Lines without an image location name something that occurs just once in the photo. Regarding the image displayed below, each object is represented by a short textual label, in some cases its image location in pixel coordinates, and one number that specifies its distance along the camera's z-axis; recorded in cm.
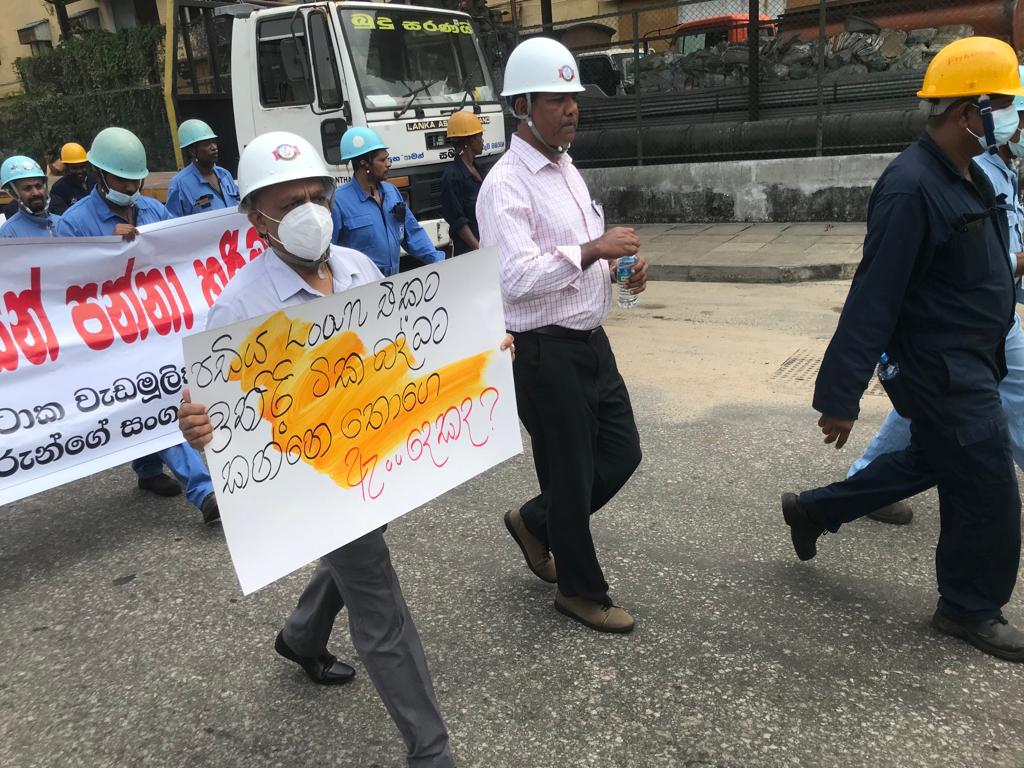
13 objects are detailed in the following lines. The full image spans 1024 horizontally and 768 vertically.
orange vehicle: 1323
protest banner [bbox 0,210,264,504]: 406
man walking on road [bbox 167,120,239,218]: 669
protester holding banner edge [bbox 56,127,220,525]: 473
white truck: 786
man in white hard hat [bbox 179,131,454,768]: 236
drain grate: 551
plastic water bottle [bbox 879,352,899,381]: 288
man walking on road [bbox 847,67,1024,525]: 338
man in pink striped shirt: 285
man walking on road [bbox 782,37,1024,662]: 266
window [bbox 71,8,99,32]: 2812
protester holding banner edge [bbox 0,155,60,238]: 535
